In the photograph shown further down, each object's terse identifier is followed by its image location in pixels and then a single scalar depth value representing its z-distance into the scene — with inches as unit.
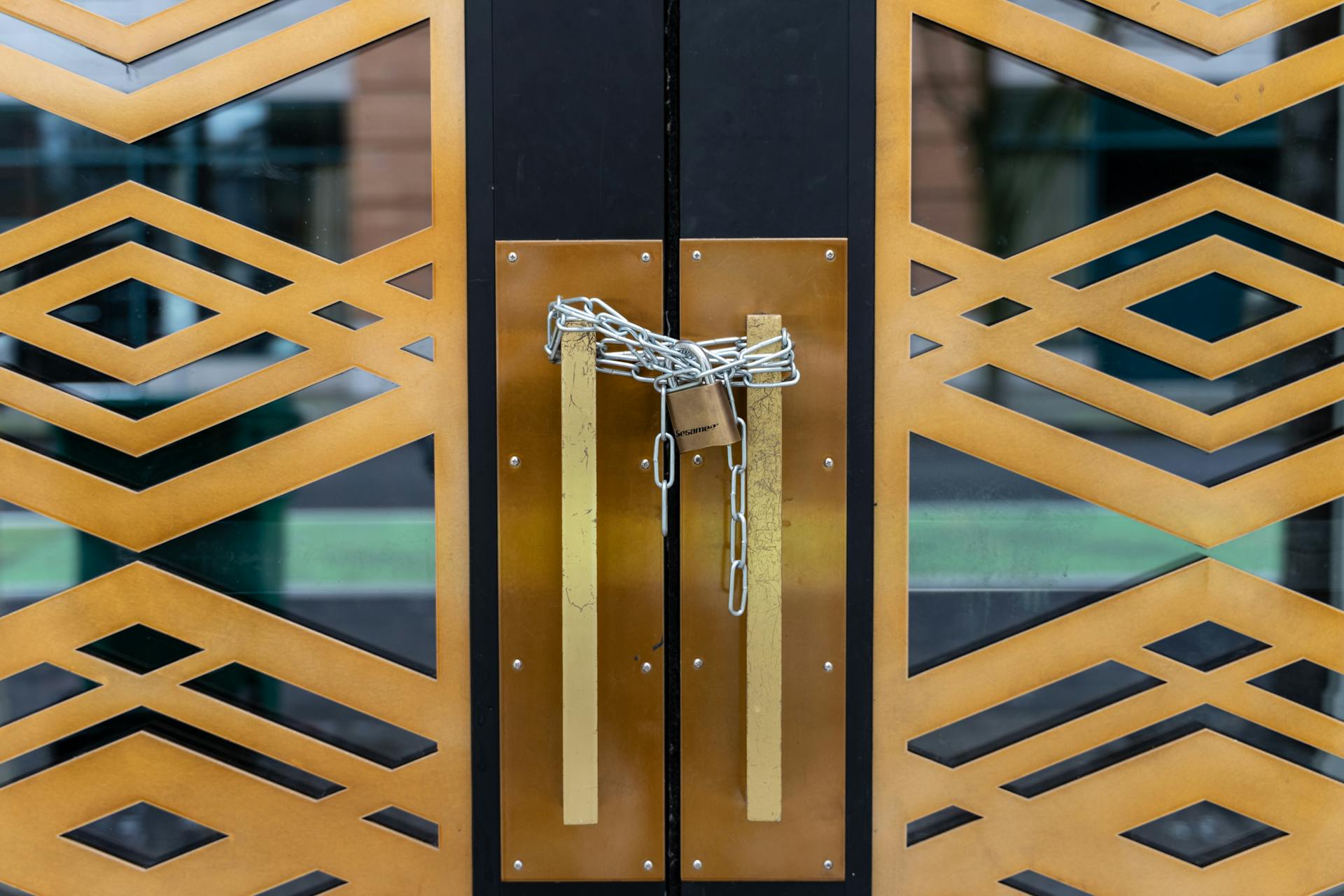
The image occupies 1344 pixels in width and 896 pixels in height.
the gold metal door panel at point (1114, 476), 58.3
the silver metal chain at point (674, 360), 53.4
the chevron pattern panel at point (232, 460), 58.3
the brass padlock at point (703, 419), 51.9
